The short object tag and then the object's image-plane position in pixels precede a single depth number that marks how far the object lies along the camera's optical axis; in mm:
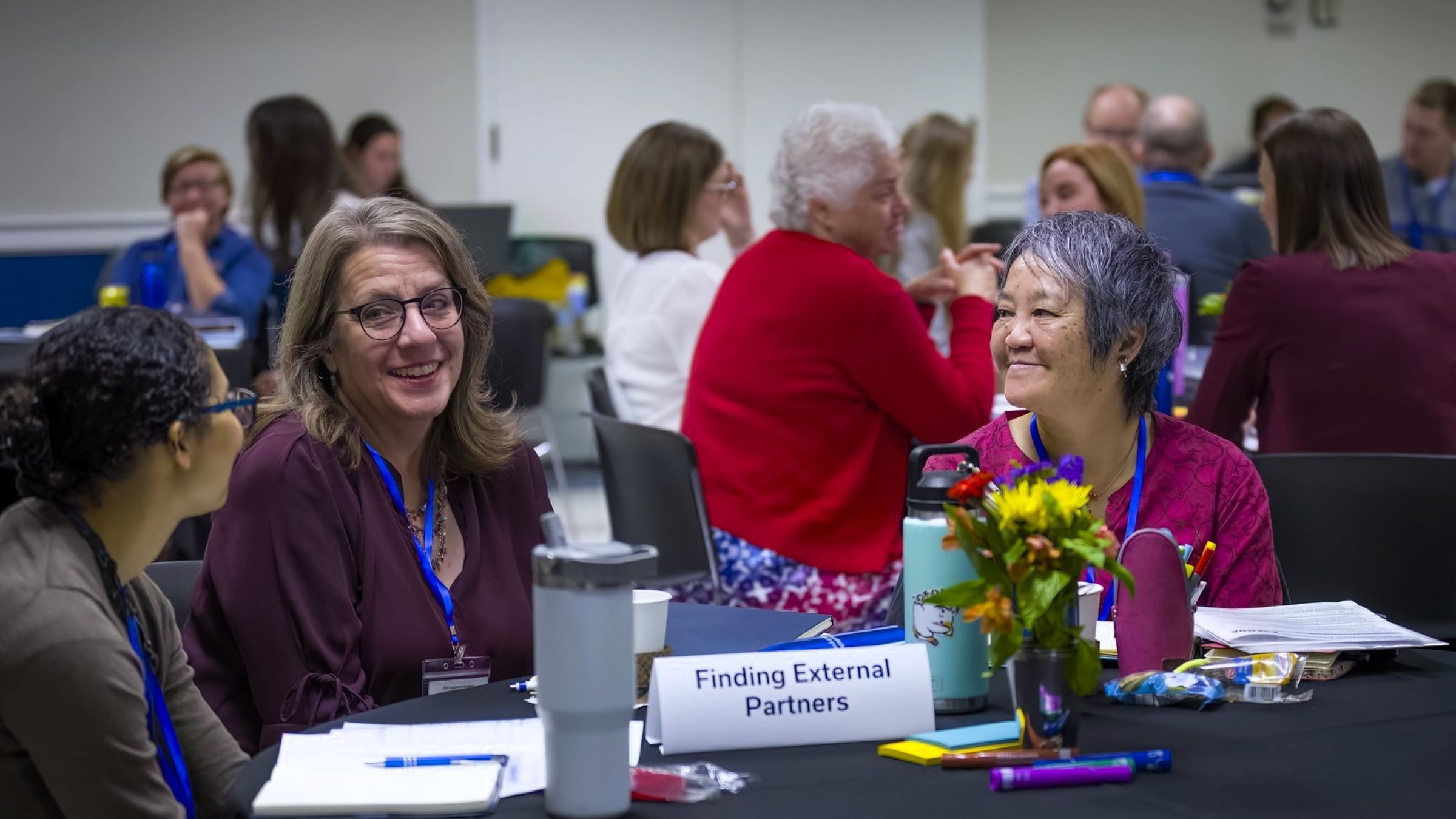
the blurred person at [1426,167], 7359
